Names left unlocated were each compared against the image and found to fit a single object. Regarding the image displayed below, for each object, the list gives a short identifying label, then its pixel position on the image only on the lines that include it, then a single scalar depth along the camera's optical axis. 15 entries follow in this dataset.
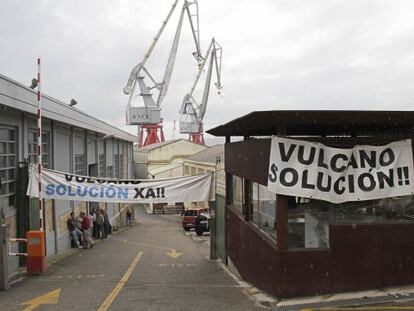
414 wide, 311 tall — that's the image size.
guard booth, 8.30
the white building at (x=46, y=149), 13.34
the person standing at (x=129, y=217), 40.83
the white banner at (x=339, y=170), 8.33
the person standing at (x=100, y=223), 24.67
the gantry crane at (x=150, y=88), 77.25
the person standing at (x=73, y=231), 20.05
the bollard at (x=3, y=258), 10.40
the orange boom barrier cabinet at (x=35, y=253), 12.27
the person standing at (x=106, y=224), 25.74
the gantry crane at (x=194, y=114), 99.00
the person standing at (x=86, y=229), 20.16
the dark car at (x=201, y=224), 31.38
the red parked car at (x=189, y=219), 35.59
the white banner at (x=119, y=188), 14.27
